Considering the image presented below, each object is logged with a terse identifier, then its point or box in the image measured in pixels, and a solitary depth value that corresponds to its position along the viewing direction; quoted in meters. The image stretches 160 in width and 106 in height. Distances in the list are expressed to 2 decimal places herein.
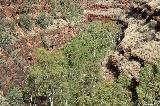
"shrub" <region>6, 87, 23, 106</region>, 88.50
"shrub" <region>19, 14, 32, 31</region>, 113.07
